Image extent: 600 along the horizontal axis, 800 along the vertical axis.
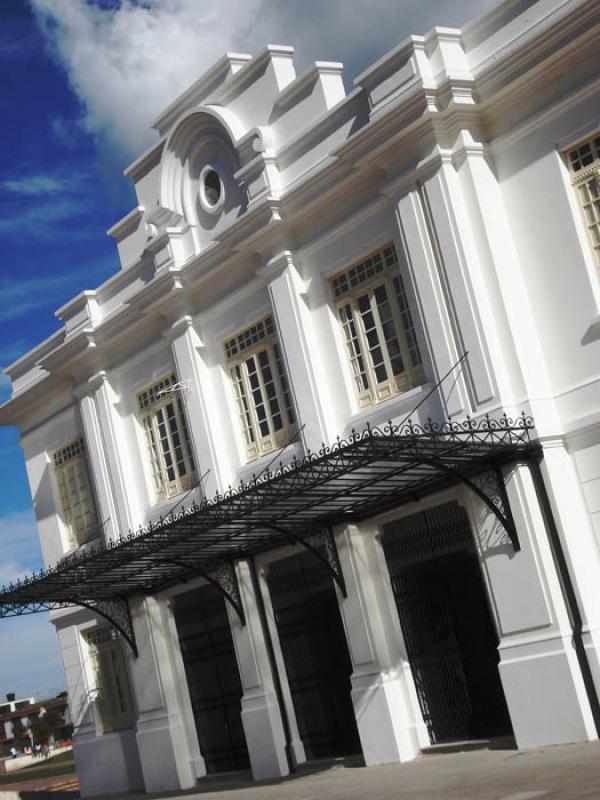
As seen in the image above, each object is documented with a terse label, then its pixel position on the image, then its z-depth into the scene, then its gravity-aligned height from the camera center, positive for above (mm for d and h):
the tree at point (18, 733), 93825 -1460
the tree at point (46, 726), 84188 -1219
